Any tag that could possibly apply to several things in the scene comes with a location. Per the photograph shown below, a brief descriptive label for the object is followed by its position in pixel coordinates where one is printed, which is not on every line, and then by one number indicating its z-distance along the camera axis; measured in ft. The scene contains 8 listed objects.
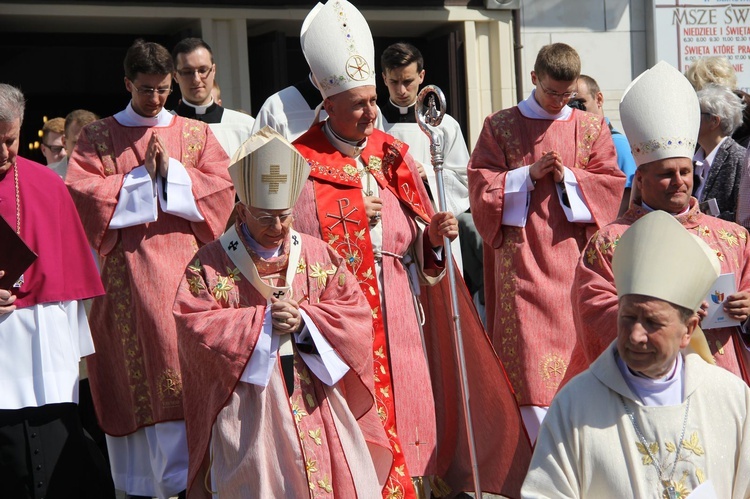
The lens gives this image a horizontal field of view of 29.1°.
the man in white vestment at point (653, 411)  15.52
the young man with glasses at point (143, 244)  23.57
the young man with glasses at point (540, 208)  24.66
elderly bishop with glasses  18.54
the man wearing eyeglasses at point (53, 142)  32.32
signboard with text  42.24
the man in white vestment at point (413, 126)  28.73
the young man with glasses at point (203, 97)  27.86
